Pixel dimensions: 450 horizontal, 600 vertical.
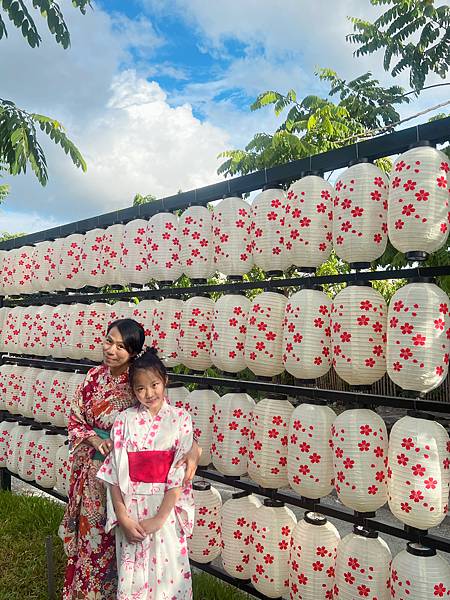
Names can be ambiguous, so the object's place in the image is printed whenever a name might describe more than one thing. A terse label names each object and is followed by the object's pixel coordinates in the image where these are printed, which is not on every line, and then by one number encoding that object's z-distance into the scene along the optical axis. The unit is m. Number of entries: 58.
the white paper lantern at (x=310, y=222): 2.90
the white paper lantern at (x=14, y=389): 5.61
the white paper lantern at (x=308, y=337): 2.81
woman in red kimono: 2.76
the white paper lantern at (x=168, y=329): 3.81
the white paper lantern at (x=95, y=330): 4.55
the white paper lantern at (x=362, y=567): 2.54
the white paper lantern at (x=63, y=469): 4.61
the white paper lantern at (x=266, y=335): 3.06
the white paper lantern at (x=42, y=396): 5.00
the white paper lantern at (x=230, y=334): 3.29
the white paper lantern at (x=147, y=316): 3.94
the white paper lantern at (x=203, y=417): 3.49
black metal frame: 2.50
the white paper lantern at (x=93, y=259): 4.71
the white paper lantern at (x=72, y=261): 4.99
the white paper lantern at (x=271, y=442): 3.01
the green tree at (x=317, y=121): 7.46
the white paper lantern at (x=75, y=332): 4.69
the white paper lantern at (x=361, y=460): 2.54
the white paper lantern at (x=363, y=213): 2.67
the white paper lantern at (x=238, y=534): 3.27
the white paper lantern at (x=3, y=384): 5.74
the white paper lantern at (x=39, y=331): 5.24
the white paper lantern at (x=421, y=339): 2.36
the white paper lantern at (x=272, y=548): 3.03
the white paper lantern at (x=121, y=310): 4.27
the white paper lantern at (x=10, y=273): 5.82
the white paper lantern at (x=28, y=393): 5.33
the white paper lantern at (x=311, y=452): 2.76
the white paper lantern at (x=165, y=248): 3.96
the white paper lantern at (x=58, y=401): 4.77
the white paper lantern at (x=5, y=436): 5.73
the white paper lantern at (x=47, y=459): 5.01
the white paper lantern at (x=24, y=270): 5.73
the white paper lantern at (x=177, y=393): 3.76
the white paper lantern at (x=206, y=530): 3.46
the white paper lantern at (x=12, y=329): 5.70
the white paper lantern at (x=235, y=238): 3.41
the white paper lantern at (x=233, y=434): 3.25
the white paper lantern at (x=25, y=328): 5.48
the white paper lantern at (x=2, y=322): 5.89
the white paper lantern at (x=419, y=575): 2.34
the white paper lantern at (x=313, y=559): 2.78
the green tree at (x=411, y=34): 7.22
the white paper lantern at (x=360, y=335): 2.60
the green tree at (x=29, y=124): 4.29
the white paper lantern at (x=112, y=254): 4.50
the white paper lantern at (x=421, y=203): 2.43
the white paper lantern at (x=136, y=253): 4.19
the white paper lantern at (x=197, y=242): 3.69
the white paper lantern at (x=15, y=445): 5.42
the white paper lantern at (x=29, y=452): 5.23
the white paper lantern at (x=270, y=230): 3.15
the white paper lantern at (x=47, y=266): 5.24
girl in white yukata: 2.45
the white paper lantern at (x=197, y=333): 3.58
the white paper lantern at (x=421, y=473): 2.34
